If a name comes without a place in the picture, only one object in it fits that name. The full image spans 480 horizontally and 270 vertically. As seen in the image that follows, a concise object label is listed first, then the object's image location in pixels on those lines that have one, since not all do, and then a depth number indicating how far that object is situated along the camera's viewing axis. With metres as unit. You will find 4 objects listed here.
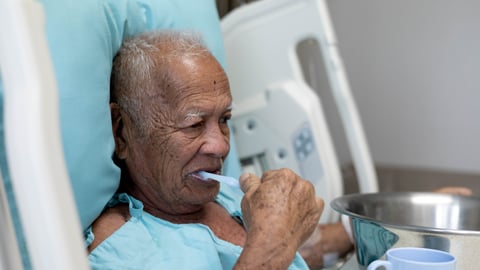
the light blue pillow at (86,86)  0.95
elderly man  0.99
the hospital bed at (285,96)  1.53
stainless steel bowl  0.92
